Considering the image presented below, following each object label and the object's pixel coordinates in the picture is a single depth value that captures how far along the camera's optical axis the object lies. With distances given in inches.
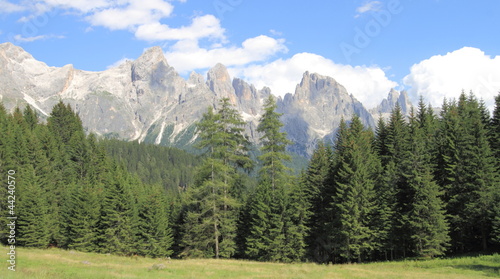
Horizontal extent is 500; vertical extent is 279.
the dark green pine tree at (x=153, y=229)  2043.6
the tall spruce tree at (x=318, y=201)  1844.2
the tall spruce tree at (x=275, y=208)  1701.5
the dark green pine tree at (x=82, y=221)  1930.4
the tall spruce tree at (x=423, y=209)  1565.0
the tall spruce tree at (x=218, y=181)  1647.4
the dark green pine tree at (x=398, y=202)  1713.8
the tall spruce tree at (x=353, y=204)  1595.7
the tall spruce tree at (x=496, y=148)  1487.5
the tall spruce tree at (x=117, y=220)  1923.0
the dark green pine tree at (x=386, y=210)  1686.8
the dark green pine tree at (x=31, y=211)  1833.2
